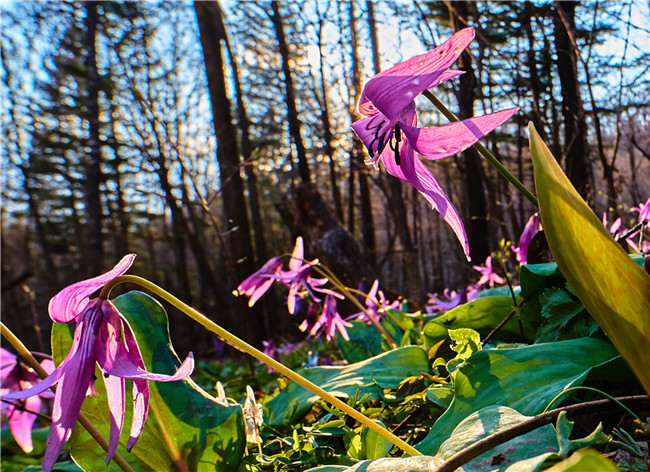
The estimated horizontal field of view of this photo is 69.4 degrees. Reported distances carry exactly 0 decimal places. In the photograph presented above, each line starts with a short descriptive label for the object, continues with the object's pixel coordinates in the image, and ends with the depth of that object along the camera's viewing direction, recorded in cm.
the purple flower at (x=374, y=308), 136
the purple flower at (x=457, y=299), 142
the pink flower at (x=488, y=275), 154
